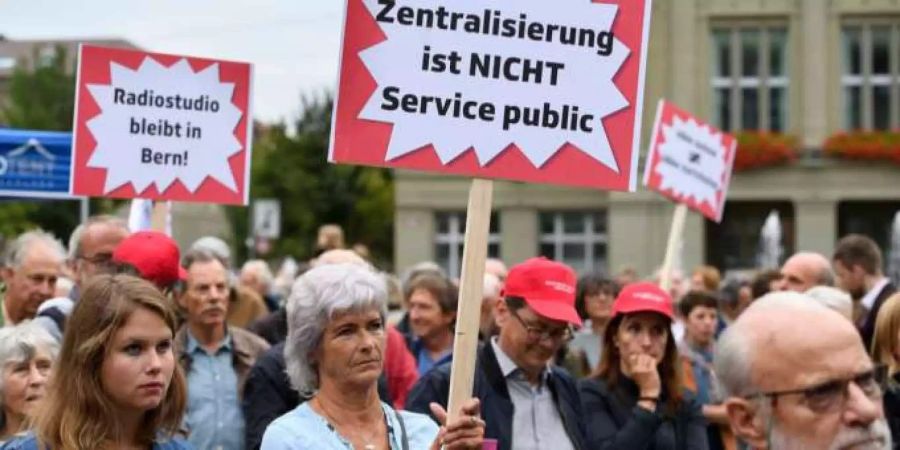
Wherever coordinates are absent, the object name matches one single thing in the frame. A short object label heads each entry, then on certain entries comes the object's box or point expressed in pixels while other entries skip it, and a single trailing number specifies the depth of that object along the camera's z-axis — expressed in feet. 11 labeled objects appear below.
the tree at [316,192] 173.27
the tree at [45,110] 133.69
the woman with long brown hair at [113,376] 14.01
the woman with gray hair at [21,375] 17.93
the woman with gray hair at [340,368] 15.05
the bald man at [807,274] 31.99
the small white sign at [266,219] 113.50
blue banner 36.19
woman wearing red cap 20.06
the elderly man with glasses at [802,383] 10.53
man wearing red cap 18.71
